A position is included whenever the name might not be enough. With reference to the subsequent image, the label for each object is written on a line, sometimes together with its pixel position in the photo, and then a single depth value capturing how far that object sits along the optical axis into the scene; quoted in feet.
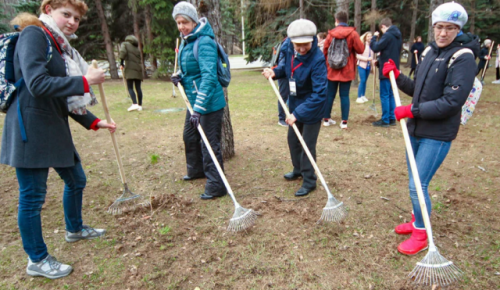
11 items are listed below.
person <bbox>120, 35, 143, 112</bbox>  27.17
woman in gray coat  7.22
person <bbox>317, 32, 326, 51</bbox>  25.93
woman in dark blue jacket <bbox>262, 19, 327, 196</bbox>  10.94
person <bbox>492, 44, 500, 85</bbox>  39.22
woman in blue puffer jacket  10.90
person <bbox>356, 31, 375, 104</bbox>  26.94
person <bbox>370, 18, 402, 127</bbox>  20.25
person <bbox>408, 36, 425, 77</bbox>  47.75
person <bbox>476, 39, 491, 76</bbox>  38.54
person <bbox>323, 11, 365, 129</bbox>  19.83
